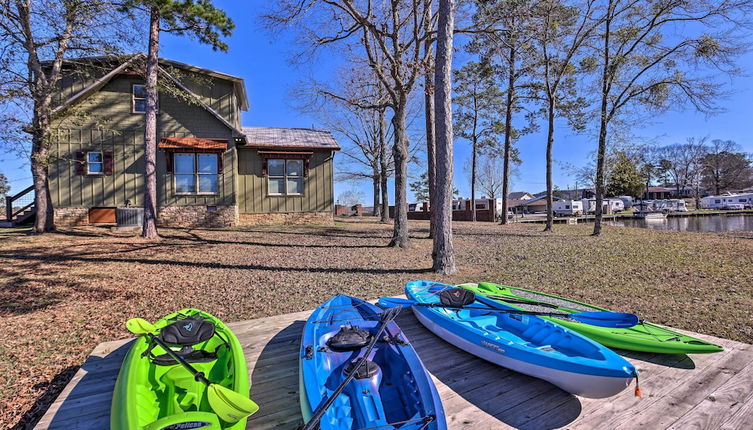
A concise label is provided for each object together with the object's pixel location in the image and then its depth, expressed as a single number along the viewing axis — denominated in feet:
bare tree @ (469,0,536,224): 29.58
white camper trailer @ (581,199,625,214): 165.48
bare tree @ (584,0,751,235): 41.37
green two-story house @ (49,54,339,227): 43.57
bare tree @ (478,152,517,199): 133.74
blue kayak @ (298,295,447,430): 7.06
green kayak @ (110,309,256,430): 6.38
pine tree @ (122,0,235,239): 33.09
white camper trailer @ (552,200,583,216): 159.43
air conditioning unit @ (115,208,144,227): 37.09
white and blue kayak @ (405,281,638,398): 7.66
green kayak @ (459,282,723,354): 10.03
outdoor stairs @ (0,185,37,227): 43.55
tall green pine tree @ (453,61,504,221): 70.64
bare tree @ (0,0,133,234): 31.01
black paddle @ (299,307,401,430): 6.21
